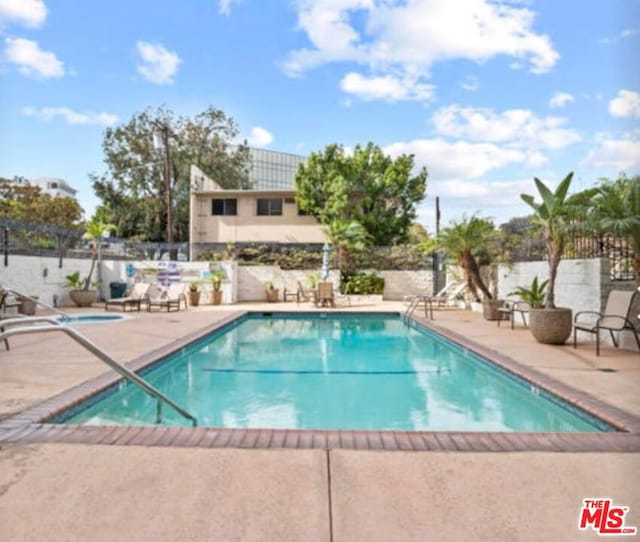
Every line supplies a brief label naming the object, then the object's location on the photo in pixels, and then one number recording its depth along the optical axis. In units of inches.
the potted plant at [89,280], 585.6
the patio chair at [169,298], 557.6
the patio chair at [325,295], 624.4
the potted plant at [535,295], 350.0
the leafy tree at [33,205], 1068.5
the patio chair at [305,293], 676.7
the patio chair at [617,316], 272.1
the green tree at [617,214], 254.8
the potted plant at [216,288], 653.3
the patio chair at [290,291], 700.2
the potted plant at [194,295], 641.0
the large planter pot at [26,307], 445.1
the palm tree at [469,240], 498.9
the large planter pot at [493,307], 461.7
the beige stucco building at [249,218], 903.1
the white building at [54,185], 2593.0
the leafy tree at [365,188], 869.8
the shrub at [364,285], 725.3
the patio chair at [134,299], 535.8
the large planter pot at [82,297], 583.8
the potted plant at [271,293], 698.8
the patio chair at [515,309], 395.5
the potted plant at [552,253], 307.4
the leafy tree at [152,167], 1153.4
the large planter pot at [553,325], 306.8
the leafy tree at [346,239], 732.0
